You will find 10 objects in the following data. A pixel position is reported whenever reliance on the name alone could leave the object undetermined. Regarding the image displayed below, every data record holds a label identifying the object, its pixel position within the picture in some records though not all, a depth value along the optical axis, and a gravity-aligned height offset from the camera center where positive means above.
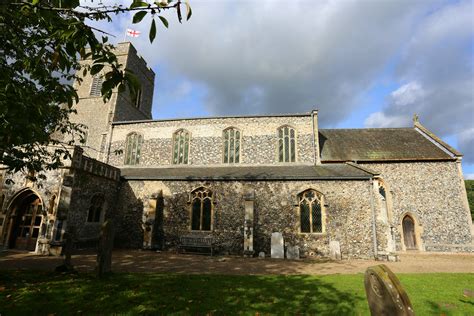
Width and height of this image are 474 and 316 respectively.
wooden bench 14.04 -1.22
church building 12.84 +1.73
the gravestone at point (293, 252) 13.30 -1.57
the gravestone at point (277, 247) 13.36 -1.33
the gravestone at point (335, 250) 13.18 -1.39
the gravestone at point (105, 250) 7.75 -1.03
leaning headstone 3.04 -0.87
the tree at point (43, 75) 2.21 +1.83
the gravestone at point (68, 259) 8.13 -1.41
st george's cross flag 25.48 +18.57
